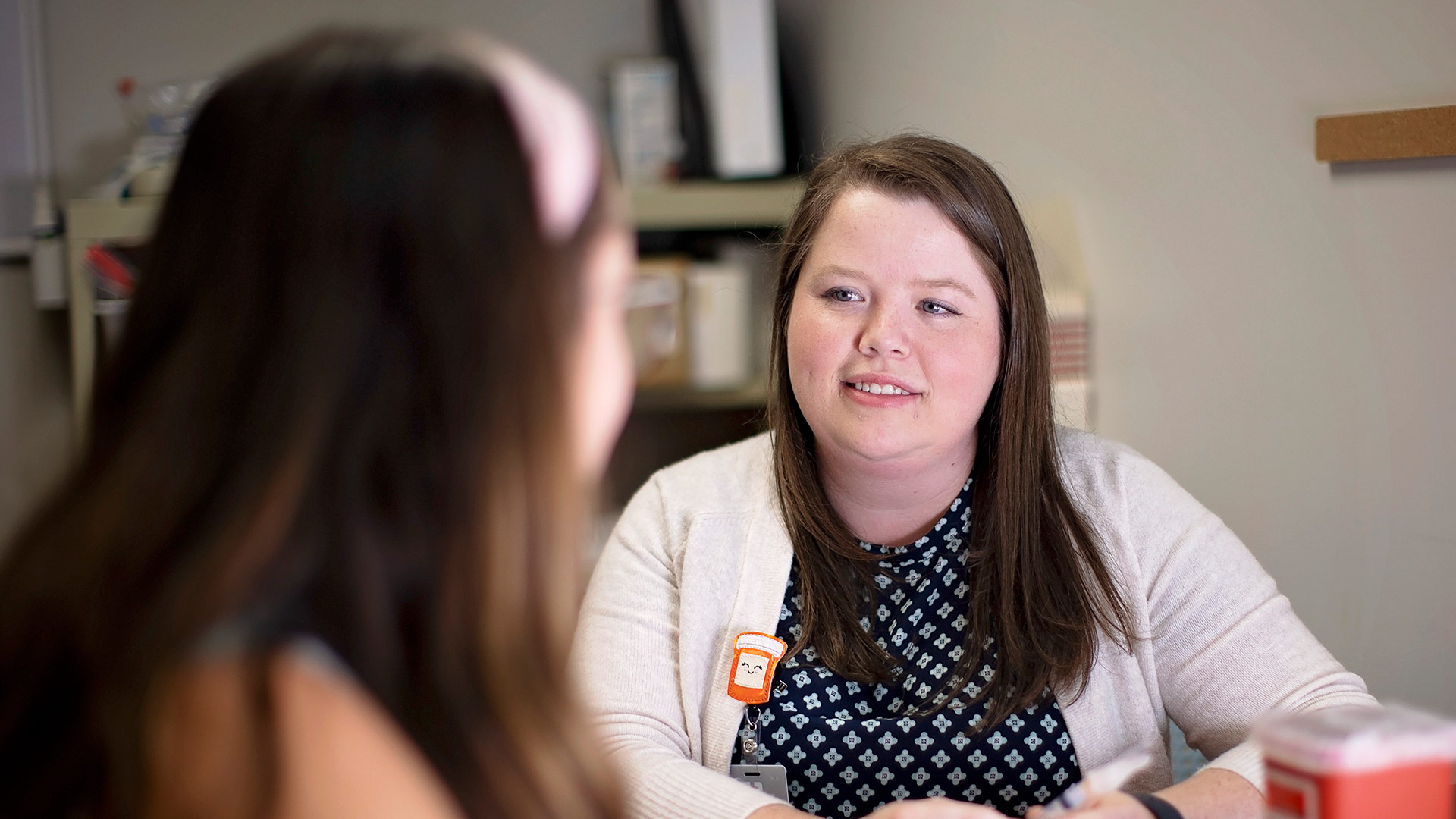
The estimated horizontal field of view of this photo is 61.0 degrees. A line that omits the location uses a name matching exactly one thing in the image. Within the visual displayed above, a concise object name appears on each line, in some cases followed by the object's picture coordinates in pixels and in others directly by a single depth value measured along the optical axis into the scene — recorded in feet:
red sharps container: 2.43
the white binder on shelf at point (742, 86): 8.80
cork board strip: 4.30
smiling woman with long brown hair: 4.22
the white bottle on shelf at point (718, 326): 9.21
